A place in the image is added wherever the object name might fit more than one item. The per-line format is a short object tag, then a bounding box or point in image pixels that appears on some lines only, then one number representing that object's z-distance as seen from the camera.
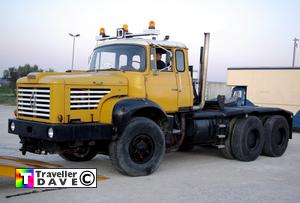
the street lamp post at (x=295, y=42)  60.80
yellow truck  7.43
